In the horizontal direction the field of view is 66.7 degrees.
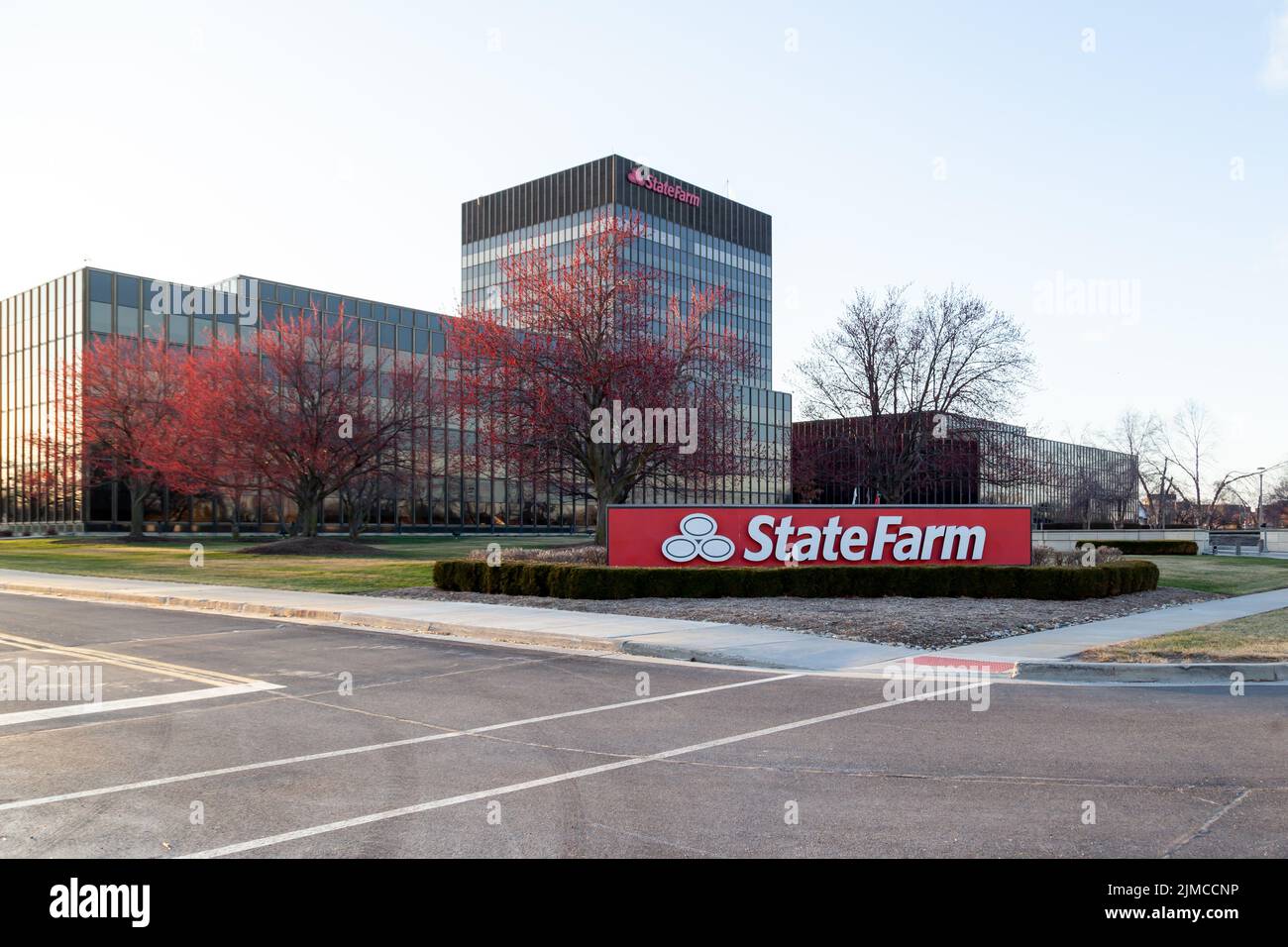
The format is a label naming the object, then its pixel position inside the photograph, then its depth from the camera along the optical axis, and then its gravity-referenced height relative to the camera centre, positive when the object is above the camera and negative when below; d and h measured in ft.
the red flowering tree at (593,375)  91.09 +11.58
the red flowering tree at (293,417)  128.36 +11.20
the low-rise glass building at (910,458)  141.18 +5.50
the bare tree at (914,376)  142.31 +17.49
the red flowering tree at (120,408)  165.48 +15.88
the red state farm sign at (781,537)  71.87 -3.01
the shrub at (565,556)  75.97 -4.65
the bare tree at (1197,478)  262.06 +3.90
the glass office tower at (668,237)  332.19 +94.70
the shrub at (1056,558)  78.38 -5.14
